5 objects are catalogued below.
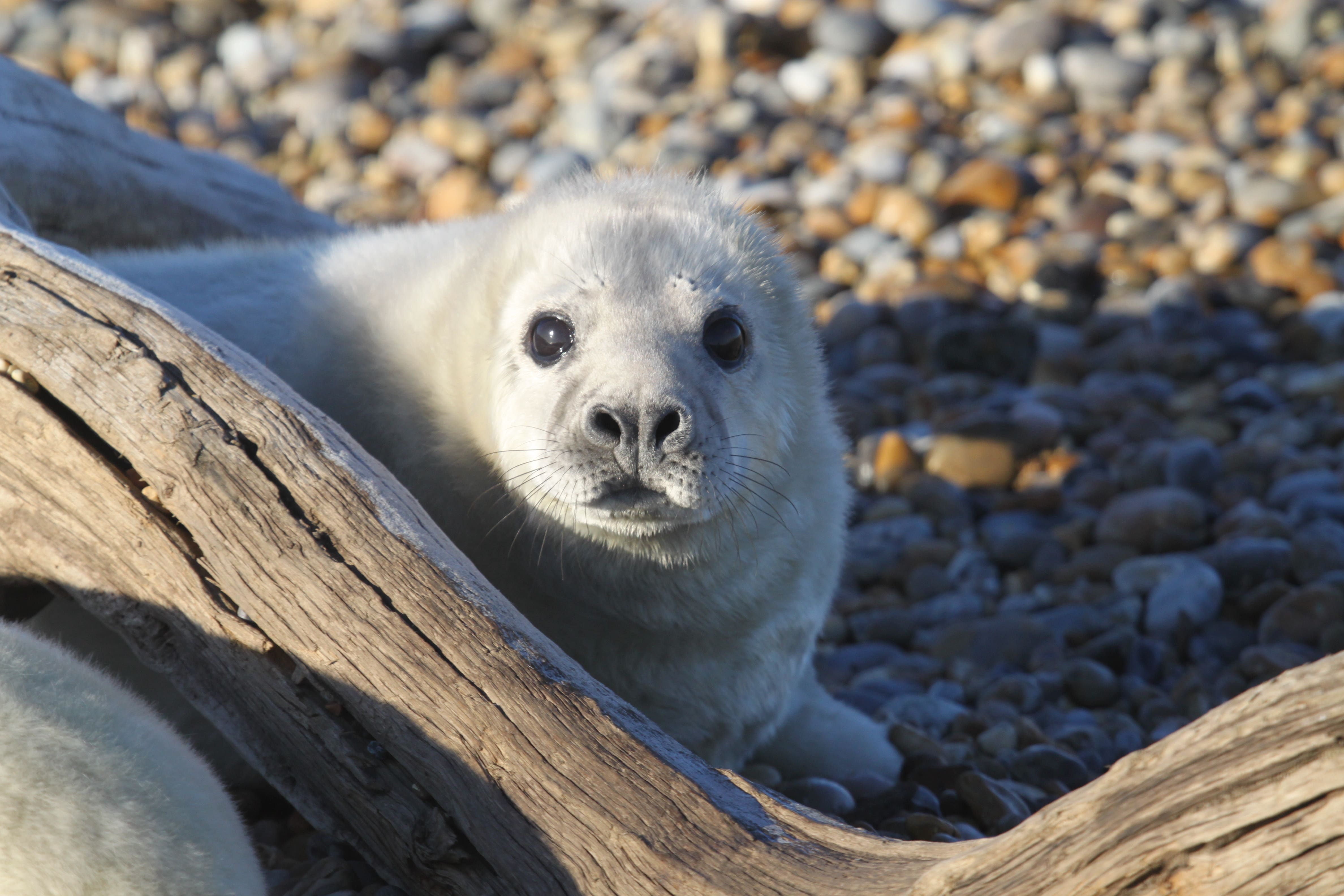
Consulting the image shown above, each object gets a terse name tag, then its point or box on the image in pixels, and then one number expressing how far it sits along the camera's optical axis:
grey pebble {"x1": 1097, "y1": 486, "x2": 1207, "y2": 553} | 8.44
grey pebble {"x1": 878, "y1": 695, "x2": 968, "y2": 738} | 6.86
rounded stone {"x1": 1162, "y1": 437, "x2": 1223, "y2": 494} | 9.06
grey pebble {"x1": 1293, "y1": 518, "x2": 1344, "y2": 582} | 7.68
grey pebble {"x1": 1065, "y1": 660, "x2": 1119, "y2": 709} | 7.00
